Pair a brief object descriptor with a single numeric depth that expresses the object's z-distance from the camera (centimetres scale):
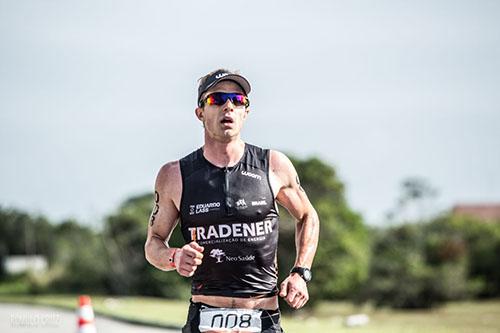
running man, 1266
